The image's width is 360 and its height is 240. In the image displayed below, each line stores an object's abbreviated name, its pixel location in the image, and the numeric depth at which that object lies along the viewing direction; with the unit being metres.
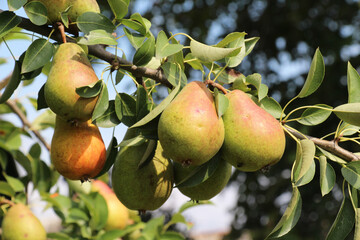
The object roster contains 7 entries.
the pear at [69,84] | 0.98
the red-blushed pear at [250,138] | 0.97
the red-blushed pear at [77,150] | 1.09
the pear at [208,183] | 1.14
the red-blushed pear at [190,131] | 0.91
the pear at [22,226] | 1.89
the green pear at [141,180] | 1.12
